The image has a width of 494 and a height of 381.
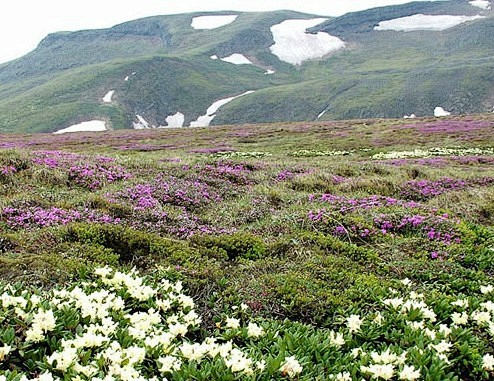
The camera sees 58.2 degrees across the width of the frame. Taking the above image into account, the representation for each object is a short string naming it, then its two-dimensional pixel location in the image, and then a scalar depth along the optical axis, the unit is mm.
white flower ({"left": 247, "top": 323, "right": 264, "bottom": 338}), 5410
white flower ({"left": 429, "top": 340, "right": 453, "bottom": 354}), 4866
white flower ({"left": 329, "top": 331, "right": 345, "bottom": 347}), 5238
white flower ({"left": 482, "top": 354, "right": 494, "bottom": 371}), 4758
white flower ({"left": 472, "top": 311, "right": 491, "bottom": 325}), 5883
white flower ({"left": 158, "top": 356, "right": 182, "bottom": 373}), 4214
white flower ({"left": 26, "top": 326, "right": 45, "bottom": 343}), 4367
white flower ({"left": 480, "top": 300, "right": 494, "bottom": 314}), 6219
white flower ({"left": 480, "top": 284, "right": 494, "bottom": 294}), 7012
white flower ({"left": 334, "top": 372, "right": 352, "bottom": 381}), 4367
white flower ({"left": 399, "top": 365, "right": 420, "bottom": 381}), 4258
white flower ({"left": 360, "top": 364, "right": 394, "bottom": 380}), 4293
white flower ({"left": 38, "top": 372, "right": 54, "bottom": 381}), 3548
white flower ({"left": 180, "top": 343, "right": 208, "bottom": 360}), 4500
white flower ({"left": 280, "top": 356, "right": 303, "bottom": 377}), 4281
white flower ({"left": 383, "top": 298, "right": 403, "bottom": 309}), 6305
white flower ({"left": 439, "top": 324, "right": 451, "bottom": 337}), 5391
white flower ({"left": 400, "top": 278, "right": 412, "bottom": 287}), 7309
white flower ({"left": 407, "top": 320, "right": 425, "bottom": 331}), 5574
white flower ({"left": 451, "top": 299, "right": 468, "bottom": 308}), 6375
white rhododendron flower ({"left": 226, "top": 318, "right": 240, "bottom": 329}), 5574
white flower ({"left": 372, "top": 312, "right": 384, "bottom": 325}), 5863
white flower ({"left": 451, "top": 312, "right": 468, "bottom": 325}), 5879
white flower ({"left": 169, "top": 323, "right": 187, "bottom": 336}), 5238
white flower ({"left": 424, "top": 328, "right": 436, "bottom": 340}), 5289
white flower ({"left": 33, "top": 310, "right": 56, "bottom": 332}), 4541
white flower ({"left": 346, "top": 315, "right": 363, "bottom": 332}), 5691
